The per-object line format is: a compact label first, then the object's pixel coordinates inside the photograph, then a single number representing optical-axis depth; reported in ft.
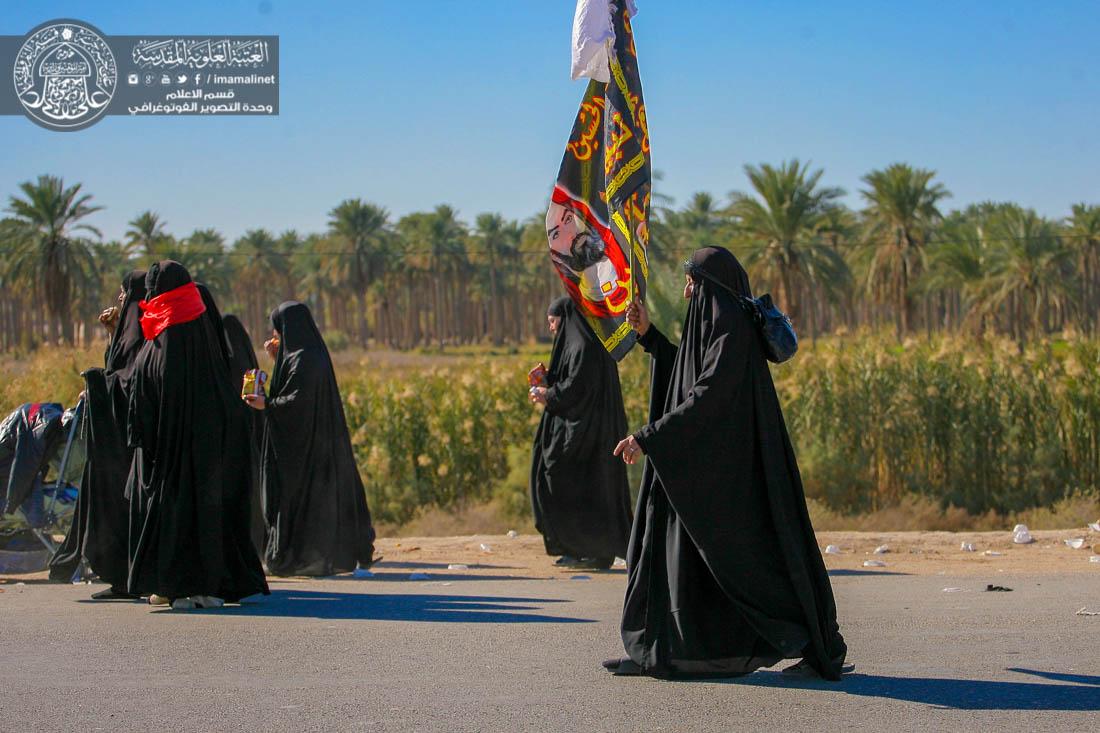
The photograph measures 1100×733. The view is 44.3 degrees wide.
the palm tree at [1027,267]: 148.97
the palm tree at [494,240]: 224.12
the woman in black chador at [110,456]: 28.66
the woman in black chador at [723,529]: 18.53
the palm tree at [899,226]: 151.84
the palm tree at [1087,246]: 154.92
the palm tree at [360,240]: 199.89
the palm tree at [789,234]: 142.61
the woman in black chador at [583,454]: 35.60
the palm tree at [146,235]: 168.96
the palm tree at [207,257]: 197.16
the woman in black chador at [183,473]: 26.94
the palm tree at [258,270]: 221.87
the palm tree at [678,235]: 155.19
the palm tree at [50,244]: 141.69
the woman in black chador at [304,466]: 33.99
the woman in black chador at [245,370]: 34.86
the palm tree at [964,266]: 155.53
